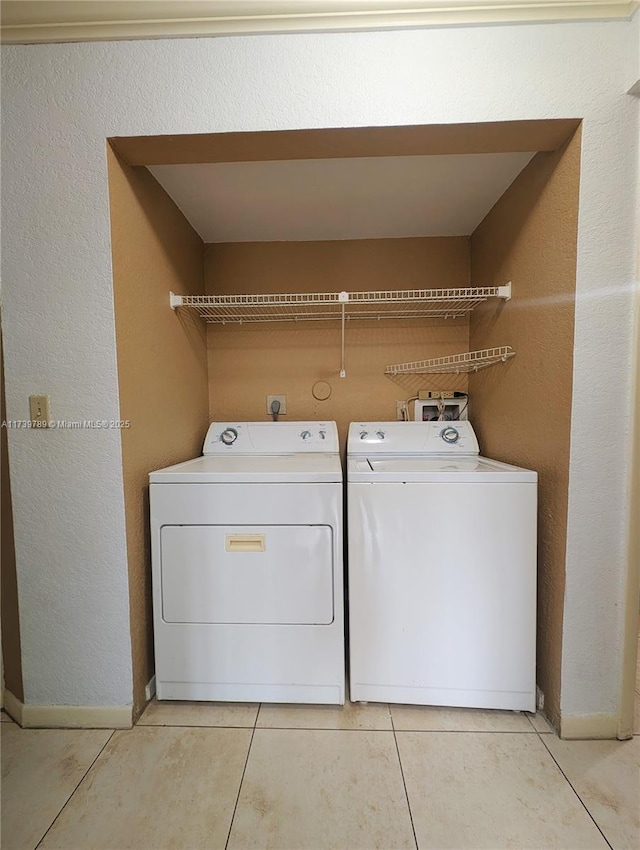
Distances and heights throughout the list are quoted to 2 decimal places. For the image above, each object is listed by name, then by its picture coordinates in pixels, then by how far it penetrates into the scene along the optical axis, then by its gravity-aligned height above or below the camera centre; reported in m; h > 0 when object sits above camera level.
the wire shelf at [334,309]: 1.91 +0.53
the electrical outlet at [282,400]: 2.03 +0.03
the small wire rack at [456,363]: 1.62 +0.20
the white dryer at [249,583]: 1.24 -0.64
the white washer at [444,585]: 1.21 -0.64
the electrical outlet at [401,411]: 2.02 -0.05
